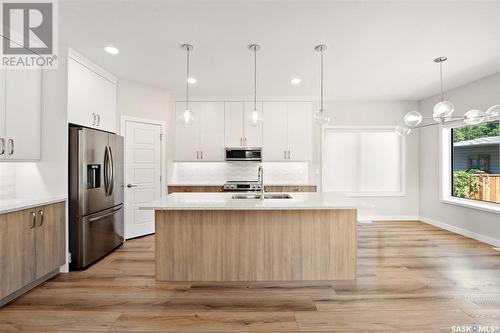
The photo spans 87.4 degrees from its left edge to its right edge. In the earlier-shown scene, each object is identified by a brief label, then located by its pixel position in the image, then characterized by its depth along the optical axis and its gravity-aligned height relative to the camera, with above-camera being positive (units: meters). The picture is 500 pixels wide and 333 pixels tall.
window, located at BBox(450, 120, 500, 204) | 4.24 +0.10
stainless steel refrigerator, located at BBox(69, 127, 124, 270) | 3.09 -0.32
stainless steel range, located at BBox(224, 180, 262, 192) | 5.07 -0.35
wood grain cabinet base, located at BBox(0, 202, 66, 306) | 2.27 -0.76
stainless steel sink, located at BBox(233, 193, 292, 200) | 3.12 -0.34
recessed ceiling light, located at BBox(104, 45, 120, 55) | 3.18 +1.48
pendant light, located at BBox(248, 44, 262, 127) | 2.94 +0.61
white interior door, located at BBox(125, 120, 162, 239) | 4.39 -0.06
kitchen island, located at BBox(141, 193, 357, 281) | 2.71 -0.80
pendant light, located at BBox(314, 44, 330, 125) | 2.96 +0.60
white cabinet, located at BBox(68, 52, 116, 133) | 3.22 +1.02
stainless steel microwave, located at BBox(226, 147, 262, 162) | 5.20 +0.29
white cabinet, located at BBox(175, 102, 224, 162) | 5.32 +0.67
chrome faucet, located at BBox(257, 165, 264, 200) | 2.96 -0.13
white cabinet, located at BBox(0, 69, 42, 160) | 2.56 +0.58
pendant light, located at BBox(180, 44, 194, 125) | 2.94 +0.59
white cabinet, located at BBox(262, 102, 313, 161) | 5.37 +0.75
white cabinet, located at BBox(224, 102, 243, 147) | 5.35 +0.91
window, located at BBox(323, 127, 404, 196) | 5.78 +0.13
